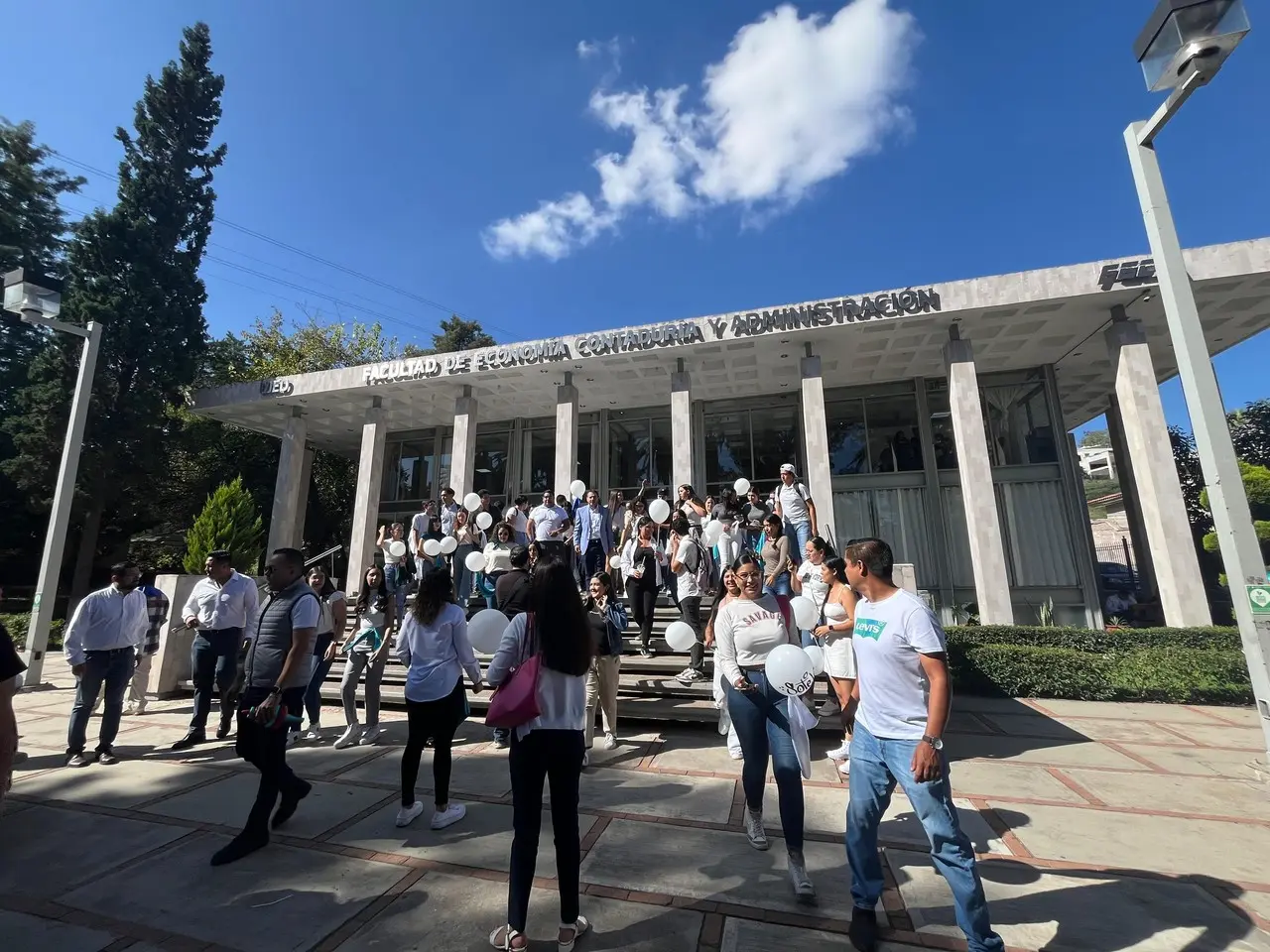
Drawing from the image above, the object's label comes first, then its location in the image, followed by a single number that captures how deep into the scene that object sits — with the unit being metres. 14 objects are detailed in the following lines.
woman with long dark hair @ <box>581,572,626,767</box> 5.55
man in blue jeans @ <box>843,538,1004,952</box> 2.36
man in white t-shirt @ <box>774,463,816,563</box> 7.76
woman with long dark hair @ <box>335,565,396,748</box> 5.81
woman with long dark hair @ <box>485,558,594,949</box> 2.49
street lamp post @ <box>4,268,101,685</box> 9.17
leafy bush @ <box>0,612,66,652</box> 15.00
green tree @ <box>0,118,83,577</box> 19.19
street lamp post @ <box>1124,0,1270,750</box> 4.46
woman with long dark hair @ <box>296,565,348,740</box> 6.05
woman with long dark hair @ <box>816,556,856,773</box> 4.65
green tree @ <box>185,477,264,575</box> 15.17
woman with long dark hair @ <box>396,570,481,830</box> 3.90
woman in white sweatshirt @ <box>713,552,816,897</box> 3.12
